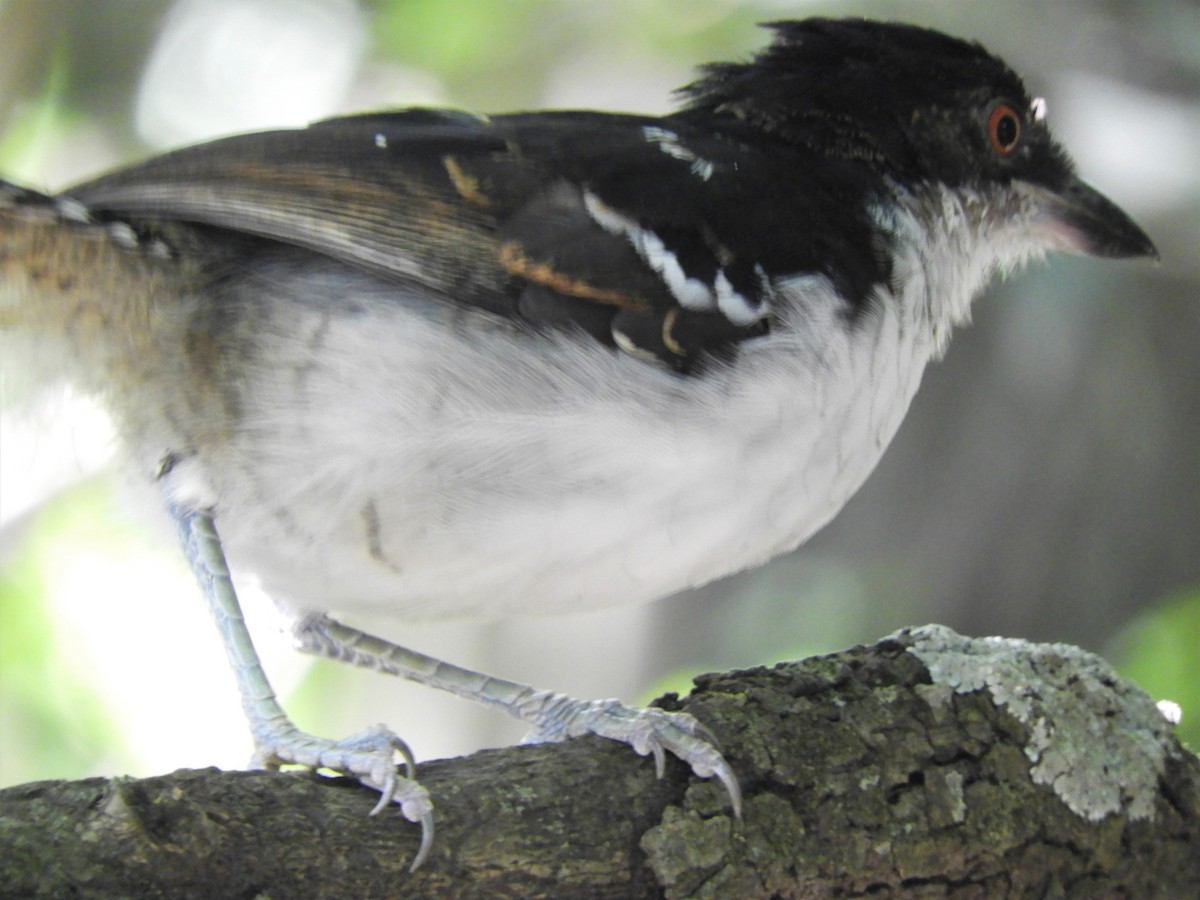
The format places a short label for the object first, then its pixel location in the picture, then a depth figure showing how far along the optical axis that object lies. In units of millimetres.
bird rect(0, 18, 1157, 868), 3011
